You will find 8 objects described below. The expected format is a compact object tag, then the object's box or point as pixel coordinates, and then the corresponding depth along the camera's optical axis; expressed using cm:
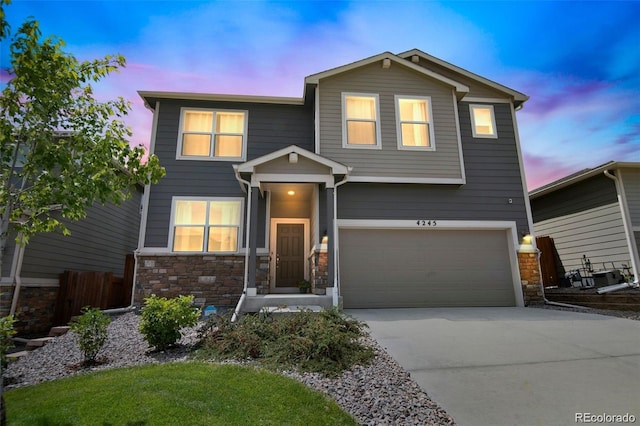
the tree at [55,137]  307
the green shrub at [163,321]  497
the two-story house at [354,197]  859
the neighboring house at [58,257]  773
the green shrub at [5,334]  414
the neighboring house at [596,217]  980
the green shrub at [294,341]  416
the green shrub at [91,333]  475
